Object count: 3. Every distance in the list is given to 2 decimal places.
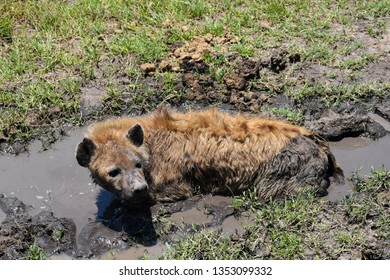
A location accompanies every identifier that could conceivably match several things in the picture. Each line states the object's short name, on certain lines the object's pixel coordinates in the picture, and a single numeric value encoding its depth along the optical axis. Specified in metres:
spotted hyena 6.50
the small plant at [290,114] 7.70
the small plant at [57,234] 6.17
